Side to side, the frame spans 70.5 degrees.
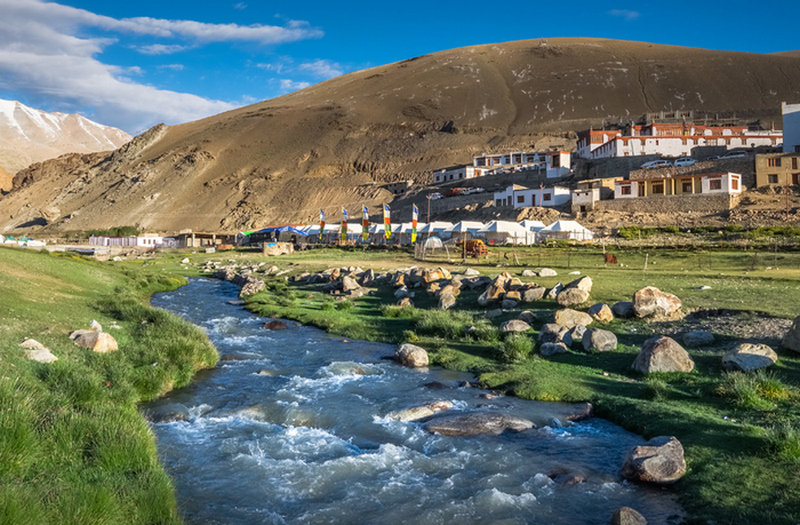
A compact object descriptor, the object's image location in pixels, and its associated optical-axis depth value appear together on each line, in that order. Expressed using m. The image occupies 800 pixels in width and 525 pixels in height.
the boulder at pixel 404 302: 24.33
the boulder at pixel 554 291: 20.92
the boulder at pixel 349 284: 30.58
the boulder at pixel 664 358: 12.67
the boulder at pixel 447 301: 23.19
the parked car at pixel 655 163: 80.38
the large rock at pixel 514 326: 17.31
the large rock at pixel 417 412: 11.57
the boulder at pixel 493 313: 20.47
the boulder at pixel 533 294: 20.97
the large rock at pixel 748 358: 11.91
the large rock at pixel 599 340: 14.90
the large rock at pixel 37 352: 11.65
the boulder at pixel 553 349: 15.17
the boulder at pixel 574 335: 15.80
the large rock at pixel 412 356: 15.51
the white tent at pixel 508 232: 60.84
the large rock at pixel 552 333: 15.75
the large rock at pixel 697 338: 14.67
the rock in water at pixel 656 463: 8.26
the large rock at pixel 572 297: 19.89
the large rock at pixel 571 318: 16.97
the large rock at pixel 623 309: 17.98
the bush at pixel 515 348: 15.04
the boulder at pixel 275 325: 21.97
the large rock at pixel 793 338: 12.64
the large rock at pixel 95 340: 13.98
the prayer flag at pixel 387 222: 48.26
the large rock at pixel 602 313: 17.58
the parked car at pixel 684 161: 78.34
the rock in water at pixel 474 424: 10.70
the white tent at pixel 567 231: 59.31
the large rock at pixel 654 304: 17.59
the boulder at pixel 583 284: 20.28
